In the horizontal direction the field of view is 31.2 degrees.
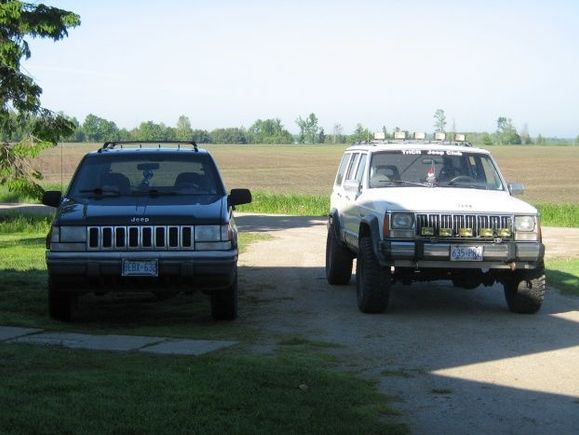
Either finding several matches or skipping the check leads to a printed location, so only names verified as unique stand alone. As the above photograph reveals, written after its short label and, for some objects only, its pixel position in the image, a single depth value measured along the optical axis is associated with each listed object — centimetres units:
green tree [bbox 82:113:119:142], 11702
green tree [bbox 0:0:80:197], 2070
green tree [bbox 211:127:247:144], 17238
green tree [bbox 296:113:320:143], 19500
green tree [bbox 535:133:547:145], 19725
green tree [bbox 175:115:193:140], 13281
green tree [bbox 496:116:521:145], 18012
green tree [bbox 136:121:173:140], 11383
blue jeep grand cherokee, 990
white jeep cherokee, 1082
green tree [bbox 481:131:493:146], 16575
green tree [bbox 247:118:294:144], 18625
